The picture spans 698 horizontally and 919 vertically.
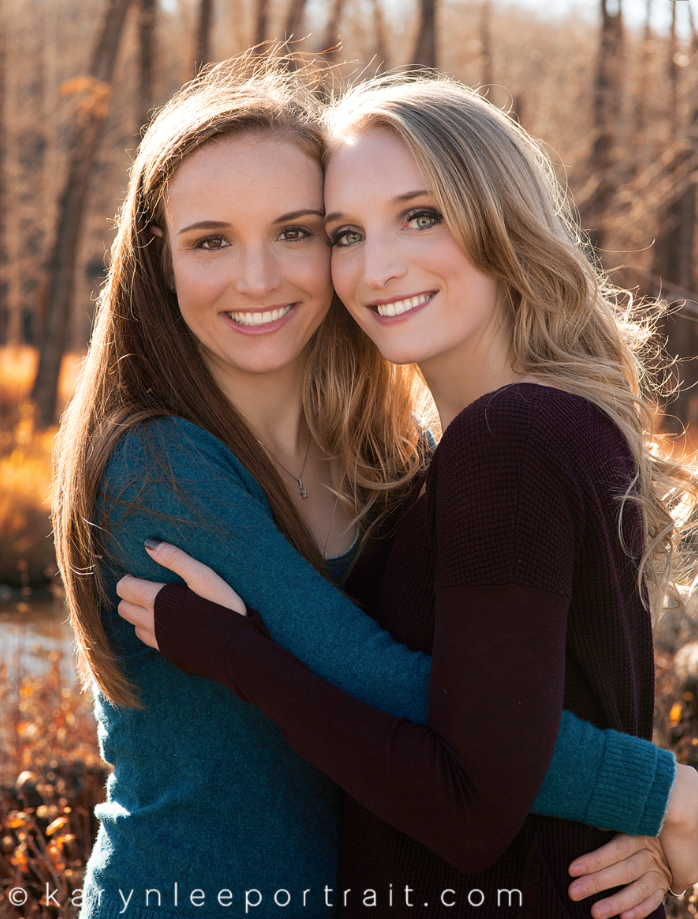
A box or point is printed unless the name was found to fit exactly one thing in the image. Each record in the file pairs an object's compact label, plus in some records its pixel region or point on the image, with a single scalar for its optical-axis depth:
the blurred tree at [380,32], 13.44
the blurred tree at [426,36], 10.21
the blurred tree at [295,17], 11.70
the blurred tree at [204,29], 12.23
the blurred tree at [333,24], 14.74
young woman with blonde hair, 1.42
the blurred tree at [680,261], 11.61
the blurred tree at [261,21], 12.41
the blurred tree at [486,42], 16.36
